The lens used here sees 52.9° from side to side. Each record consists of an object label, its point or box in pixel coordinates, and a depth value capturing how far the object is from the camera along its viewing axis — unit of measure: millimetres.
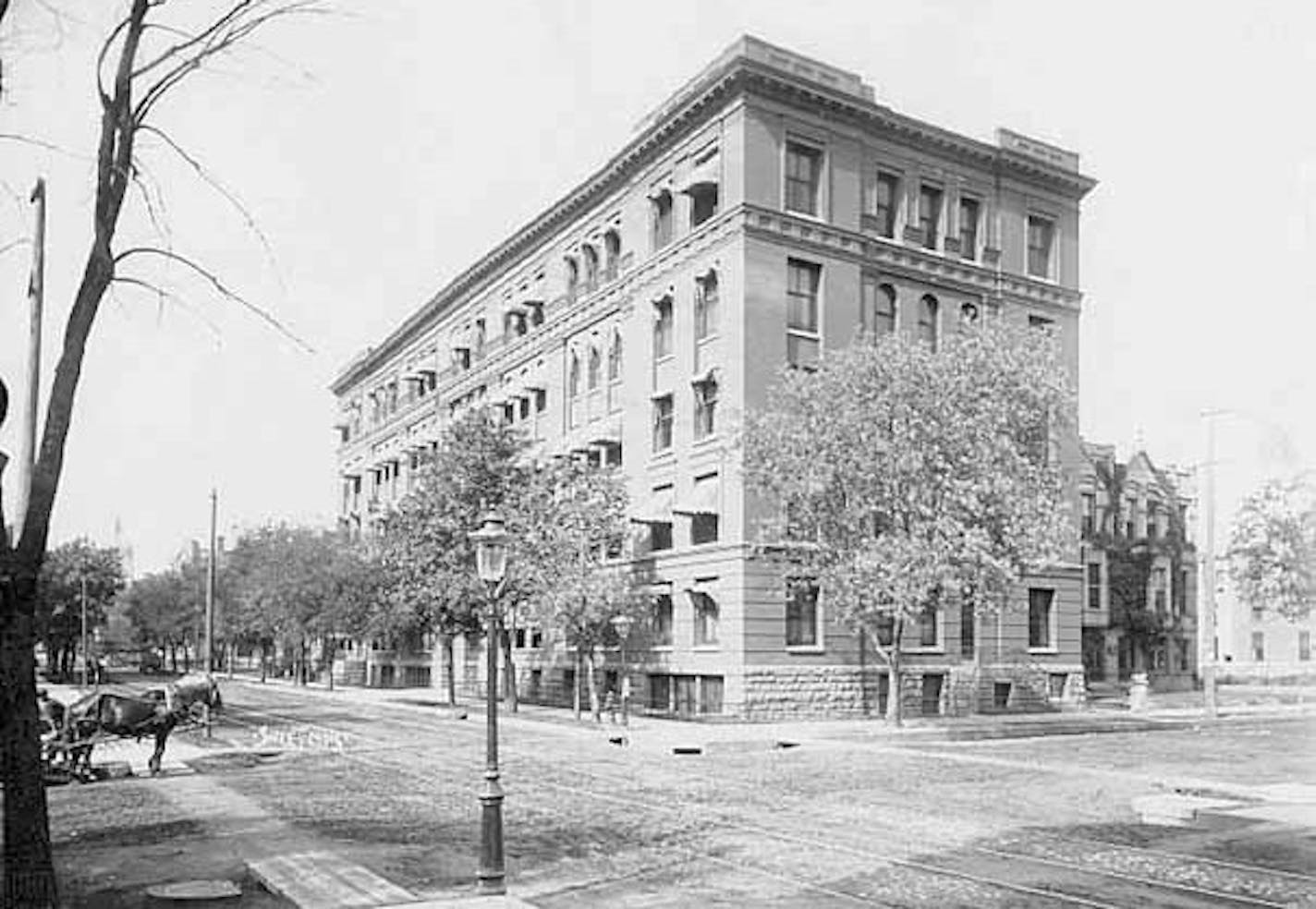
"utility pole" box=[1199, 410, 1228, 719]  42031
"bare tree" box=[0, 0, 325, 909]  10484
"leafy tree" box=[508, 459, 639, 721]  41156
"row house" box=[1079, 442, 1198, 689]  69250
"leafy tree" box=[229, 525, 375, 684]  65562
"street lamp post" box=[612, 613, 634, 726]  38844
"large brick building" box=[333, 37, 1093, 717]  42031
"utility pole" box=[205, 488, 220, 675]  41812
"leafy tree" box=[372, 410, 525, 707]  47812
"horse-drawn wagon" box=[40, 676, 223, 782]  23953
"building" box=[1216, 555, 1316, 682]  79250
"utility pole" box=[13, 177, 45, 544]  15453
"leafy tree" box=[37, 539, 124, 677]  79875
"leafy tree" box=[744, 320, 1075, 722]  35438
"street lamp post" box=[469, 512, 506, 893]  13062
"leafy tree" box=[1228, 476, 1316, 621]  54906
